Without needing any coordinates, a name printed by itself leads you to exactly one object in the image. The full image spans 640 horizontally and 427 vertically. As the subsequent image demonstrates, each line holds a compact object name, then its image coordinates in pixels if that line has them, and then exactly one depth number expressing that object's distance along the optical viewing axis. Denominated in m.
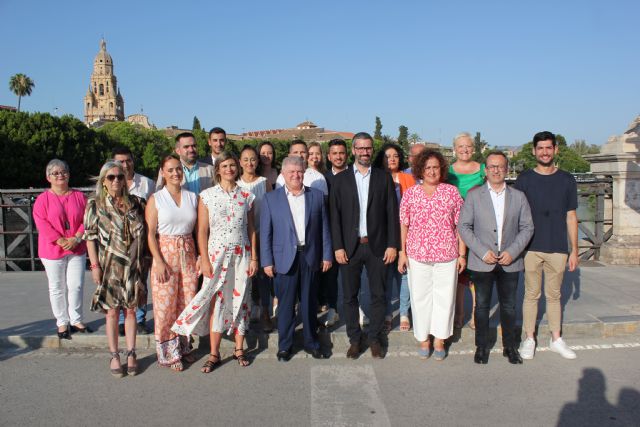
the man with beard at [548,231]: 4.41
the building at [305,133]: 112.00
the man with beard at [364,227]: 4.38
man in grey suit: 4.25
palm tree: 75.31
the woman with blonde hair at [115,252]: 4.13
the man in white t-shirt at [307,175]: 5.11
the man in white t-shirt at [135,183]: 4.88
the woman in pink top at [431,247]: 4.24
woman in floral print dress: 4.17
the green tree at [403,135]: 110.50
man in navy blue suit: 4.29
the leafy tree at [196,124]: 94.94
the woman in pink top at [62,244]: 4.79
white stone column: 8.12
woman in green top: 4.76
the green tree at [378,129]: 100.56
